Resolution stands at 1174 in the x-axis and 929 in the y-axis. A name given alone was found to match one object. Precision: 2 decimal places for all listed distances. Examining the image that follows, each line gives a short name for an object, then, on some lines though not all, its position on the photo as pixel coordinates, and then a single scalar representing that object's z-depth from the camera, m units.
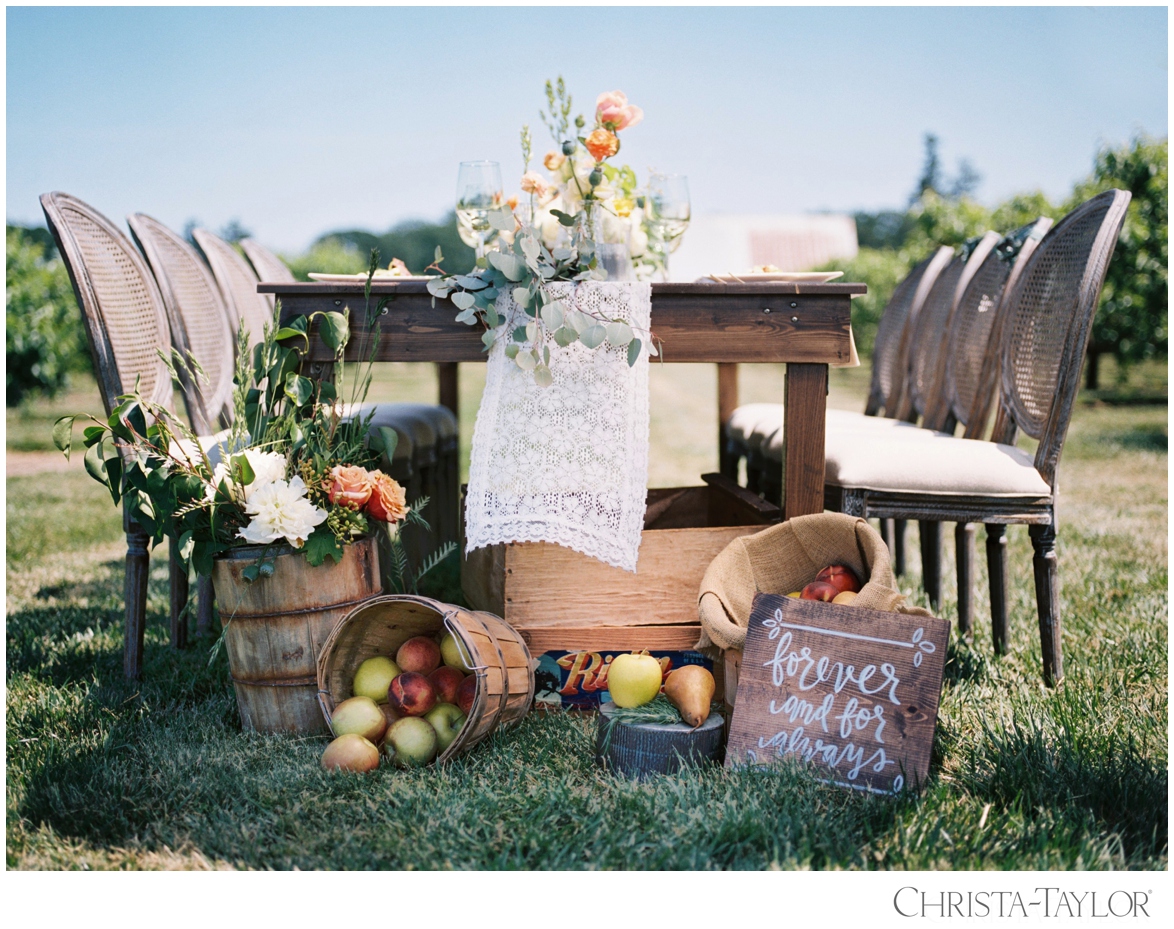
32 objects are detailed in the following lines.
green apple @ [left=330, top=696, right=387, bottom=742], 1.77
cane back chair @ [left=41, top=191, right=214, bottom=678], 2.13
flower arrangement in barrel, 1.80
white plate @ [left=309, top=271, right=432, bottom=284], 2.11
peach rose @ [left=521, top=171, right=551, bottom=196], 2.38
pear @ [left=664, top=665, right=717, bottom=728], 1.72
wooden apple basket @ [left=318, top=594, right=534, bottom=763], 1.73
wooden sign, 1.61
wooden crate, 2.04
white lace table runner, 1.94
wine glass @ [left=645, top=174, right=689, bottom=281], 2.33
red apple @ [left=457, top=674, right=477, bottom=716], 1.83
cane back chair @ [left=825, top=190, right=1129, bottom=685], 2.11
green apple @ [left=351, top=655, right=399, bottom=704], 1.86
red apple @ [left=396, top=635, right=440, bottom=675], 1.90
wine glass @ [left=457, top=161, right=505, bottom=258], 2.19
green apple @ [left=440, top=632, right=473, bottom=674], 1.90
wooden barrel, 1.84
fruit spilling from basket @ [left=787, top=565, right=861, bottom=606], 1.81
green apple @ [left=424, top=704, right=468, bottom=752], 1.78
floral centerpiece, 1.93
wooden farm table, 2.04
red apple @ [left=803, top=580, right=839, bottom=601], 1.83
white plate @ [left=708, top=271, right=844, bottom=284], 2.06
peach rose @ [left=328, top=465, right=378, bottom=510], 1.85
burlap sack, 1.80
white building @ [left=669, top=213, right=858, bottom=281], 33.25
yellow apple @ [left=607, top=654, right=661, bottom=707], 1.78
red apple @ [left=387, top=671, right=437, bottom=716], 1.82
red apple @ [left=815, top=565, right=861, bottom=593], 1.88
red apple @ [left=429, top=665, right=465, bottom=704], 1.87
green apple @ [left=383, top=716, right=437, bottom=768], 1.73
